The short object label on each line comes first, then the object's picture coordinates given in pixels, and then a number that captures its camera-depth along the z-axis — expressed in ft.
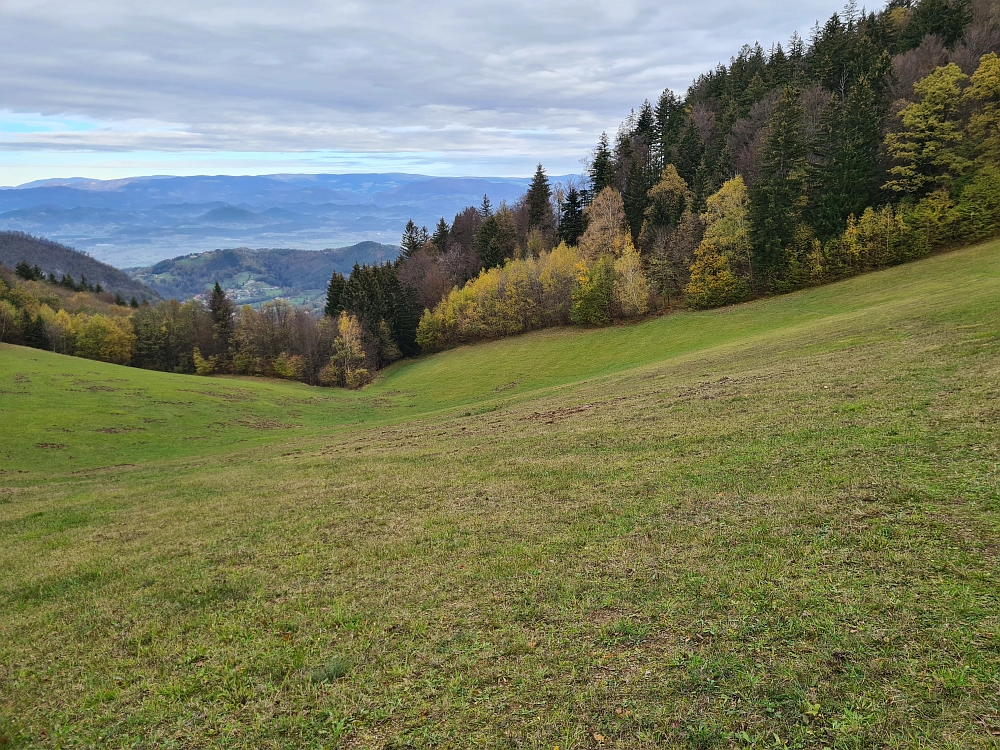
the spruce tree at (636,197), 256.11
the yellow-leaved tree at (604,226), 231.71
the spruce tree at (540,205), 309.63
